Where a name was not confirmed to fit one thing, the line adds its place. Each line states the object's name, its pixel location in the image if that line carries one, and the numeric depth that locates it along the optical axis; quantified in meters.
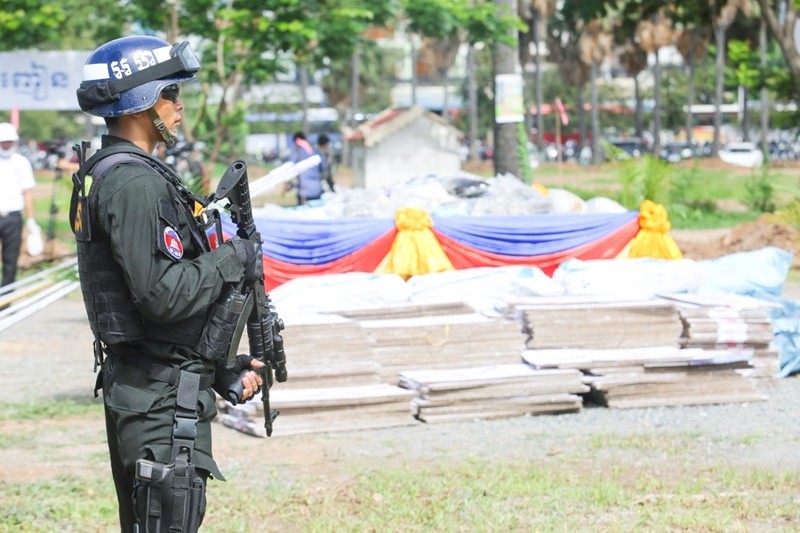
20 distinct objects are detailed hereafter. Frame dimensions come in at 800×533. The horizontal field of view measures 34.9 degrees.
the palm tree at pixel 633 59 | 54.75
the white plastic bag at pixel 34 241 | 14.85
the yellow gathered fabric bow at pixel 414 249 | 10.01
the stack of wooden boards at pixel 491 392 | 7.65
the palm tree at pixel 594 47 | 57.12
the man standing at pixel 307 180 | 17.75
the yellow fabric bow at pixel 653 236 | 10.60
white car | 52.78
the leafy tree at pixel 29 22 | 18.78
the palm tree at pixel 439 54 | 66.31
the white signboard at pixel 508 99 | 18.08
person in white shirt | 12.21
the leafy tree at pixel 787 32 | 17.02
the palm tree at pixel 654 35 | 51.69
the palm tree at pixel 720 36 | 47.72
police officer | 3.33
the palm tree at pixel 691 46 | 51.94
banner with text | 18.33
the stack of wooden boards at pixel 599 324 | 8.22
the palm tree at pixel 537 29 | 51.19
